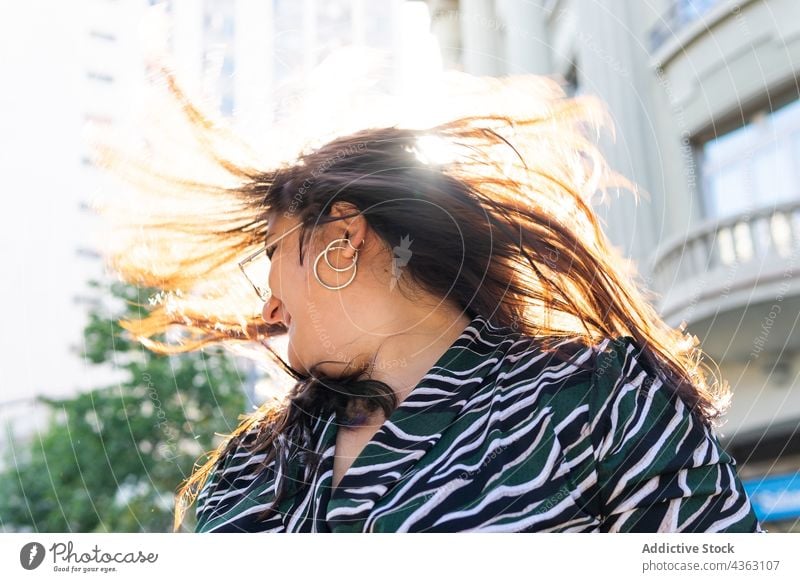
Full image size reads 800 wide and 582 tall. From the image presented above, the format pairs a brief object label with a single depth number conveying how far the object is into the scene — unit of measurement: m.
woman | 0.56
